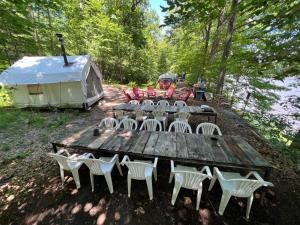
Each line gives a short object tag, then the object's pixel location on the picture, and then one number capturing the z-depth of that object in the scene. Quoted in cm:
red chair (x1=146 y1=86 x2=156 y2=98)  1053
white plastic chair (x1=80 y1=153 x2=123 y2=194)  284
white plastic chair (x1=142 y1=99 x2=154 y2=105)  695
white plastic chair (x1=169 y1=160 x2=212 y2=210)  242
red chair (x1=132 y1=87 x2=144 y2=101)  911
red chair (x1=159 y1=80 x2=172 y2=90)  1731
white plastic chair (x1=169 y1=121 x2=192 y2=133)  448
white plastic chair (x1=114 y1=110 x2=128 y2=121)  627
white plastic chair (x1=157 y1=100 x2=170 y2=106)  701
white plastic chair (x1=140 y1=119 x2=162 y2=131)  461
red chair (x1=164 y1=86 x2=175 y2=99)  962
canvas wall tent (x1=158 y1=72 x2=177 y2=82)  1783
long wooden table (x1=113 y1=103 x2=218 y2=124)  532
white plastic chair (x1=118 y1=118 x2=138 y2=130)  471
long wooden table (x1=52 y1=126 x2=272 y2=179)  256
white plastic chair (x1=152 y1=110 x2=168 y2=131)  548
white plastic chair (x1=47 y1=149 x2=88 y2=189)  296
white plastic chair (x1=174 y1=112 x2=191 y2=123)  538
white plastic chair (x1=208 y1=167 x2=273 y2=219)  228
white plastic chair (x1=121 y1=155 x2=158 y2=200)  264
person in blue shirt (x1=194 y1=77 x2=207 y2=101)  976
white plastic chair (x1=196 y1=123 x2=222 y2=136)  434
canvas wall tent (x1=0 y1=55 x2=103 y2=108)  751
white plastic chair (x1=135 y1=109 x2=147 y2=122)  568
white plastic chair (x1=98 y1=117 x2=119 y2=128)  474
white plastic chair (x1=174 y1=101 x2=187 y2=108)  688
